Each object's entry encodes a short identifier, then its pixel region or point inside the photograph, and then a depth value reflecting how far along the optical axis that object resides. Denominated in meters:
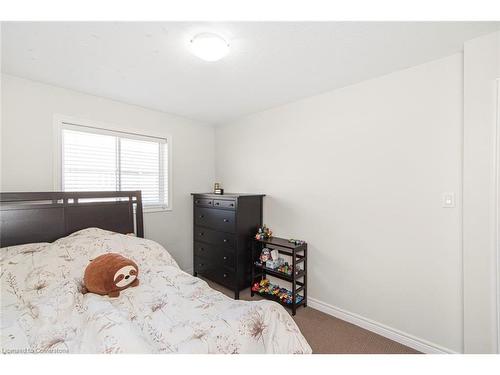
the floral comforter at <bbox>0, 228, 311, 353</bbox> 1.01
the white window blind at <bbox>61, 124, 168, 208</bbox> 2.29
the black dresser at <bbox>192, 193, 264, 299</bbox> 2.64
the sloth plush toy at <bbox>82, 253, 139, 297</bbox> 1.47
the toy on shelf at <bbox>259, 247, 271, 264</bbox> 2.64
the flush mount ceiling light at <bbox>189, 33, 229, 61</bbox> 1.41
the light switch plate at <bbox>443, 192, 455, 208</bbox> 1.65
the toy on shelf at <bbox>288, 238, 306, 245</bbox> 2.47
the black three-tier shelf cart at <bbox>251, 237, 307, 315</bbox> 2.35
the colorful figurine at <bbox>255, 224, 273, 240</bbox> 2.69
